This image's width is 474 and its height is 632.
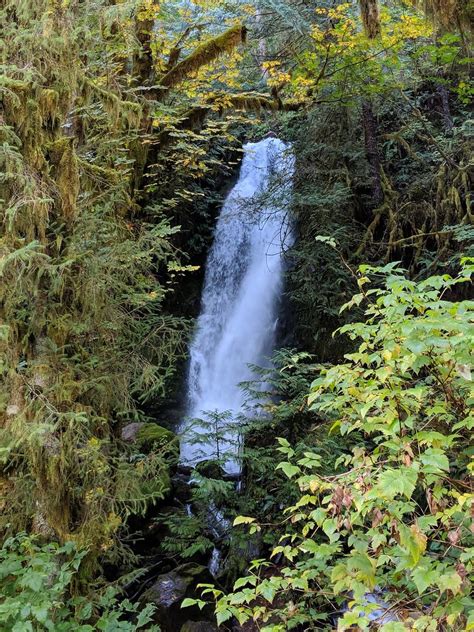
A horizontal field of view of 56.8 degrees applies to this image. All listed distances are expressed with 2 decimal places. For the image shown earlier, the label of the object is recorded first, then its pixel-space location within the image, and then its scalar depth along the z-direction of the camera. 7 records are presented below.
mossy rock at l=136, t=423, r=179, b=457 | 7.55
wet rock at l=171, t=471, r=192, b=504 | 6.89
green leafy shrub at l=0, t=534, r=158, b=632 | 2.59
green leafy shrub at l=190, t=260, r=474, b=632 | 1.75
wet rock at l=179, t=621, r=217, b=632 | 4.47
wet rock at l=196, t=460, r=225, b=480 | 6.49
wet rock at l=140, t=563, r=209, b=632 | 4.61
